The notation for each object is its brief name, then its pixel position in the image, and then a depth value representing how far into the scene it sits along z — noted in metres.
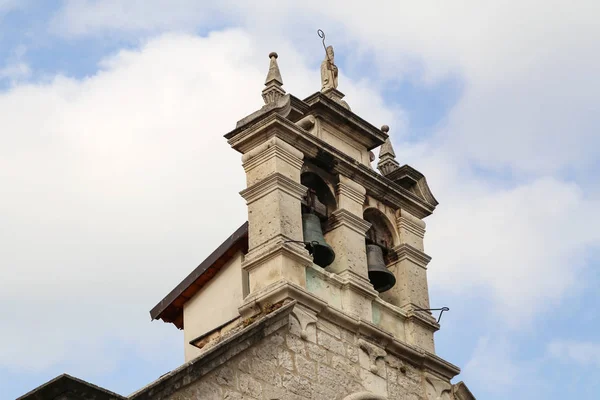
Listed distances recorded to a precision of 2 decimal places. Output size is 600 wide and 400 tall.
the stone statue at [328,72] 18.67
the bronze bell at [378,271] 17.50
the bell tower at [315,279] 15.16
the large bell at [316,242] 16.69
